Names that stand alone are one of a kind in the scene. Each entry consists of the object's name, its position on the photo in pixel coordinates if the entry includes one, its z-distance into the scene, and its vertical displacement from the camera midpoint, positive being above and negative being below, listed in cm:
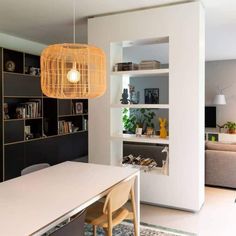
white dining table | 155 -61
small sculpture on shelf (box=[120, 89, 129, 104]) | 388 +17
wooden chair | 207 -87
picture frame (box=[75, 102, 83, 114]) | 636 +3
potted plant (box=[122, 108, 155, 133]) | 762 -28
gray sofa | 429 -87
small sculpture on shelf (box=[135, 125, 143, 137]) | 389 -32
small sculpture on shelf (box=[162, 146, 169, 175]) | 358 -75
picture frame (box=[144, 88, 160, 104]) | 853 +51
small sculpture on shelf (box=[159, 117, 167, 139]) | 367 -25
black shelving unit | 466 -25
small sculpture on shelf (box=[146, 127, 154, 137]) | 385 -32
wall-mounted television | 777 -21
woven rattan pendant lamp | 235 +32
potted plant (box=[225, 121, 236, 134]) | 737 -49
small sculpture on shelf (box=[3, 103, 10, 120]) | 480 -5
